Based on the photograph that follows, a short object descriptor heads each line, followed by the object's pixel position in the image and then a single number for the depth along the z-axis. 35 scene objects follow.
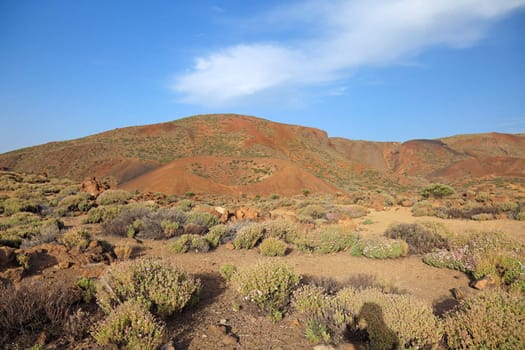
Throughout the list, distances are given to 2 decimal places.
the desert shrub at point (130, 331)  3.54
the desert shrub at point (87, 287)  4.99
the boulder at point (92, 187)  20.94
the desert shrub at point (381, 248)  8.63
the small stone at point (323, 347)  3.82
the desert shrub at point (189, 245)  9.08
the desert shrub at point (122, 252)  7.90
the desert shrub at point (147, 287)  4.60
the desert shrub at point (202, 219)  12.24
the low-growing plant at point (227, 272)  6.58
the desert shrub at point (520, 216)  14.02
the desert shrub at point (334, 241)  9.44
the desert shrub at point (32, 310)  4.00
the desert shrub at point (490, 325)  3.42
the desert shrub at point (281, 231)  10.66
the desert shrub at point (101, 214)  13.30
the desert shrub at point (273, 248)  8.99
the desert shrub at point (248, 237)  9.77
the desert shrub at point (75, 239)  8.04
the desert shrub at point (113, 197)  18.44
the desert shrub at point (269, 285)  5.03
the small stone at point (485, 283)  5.91
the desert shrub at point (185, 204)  18.05
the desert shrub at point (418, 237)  9.26
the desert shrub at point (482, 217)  14.60
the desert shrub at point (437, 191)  24.94
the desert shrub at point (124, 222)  10.95
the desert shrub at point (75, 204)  16.52
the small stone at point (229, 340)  4.02
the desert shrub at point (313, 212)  17.64
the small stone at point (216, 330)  4.24
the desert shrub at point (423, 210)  17.33
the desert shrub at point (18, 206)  15.47
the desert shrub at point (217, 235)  9.91
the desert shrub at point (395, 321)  3.72
